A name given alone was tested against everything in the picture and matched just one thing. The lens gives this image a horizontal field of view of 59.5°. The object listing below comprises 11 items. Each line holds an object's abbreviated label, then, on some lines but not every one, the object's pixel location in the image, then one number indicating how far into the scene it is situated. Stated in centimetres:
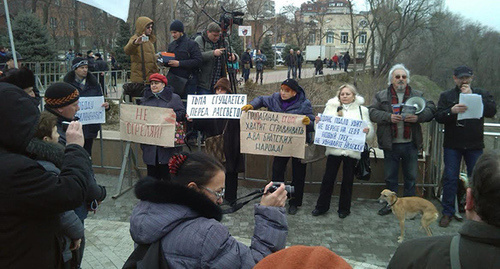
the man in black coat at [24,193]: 215
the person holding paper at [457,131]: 573
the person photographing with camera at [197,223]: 197
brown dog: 538
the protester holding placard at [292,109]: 614
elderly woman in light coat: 609
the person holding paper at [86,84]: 672
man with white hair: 602
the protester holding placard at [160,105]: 625
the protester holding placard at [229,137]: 641
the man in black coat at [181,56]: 765
